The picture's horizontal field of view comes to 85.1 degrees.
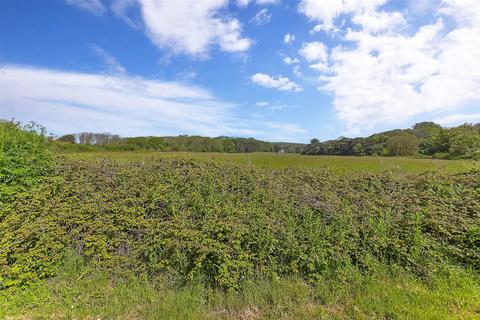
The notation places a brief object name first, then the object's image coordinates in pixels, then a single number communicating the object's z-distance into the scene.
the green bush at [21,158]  4.14
